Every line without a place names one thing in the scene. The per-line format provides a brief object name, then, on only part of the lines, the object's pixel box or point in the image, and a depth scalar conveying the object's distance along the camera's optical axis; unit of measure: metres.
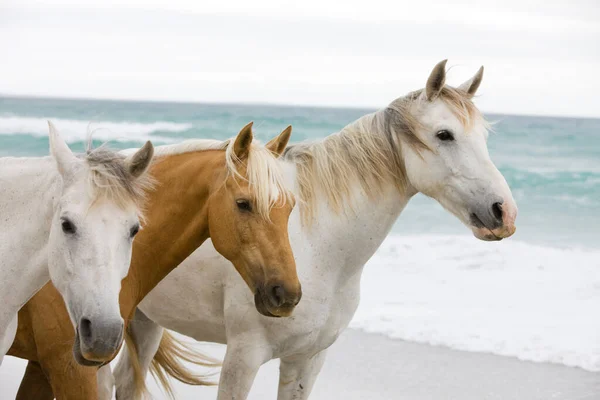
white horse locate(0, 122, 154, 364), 5.00
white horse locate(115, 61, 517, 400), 7.15
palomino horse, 6.16
